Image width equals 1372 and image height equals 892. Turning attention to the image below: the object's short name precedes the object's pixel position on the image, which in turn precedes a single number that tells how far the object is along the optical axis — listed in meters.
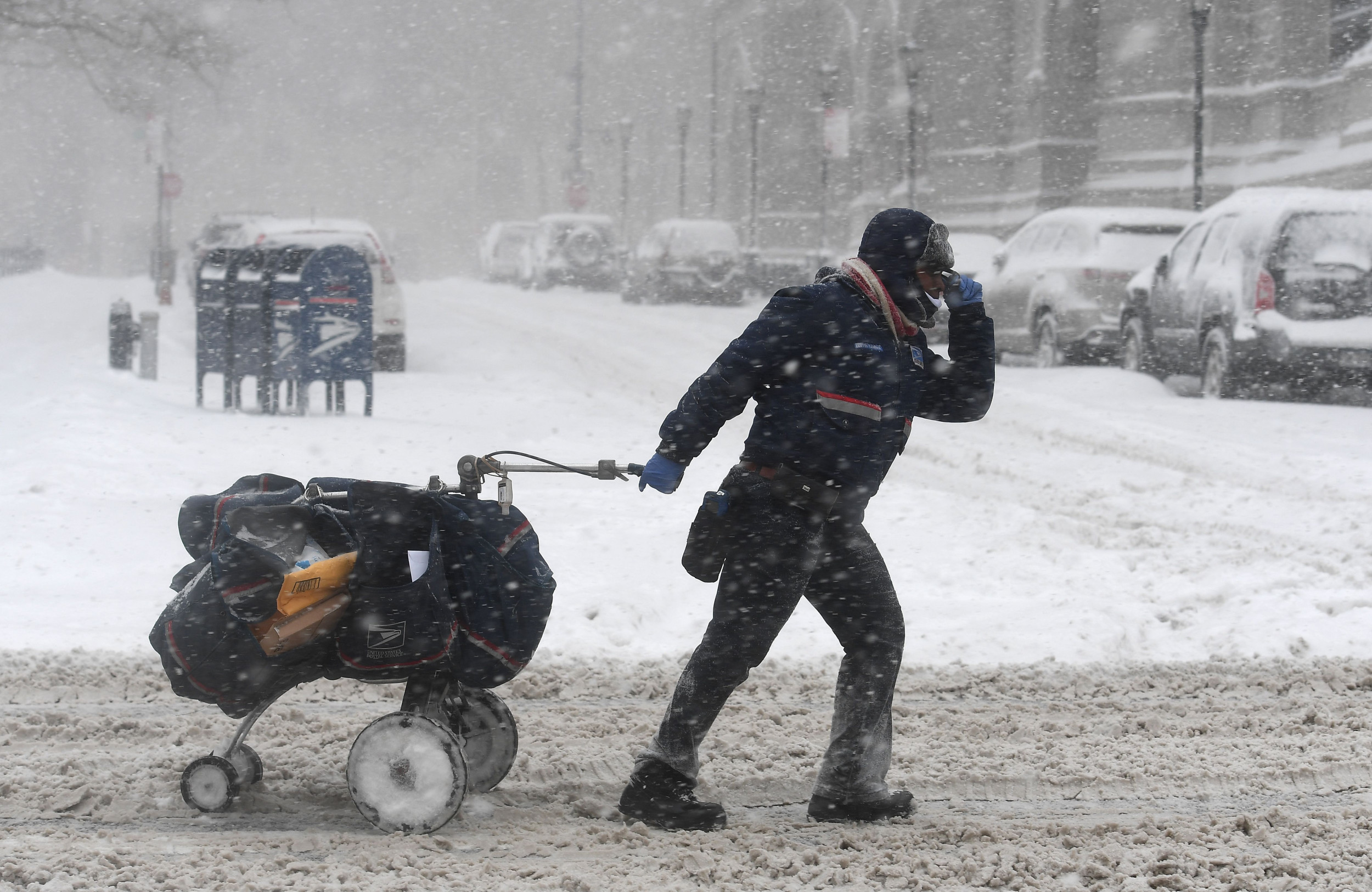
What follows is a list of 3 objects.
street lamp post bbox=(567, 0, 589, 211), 44.47
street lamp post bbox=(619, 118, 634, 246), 46.06
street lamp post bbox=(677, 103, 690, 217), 40.94
